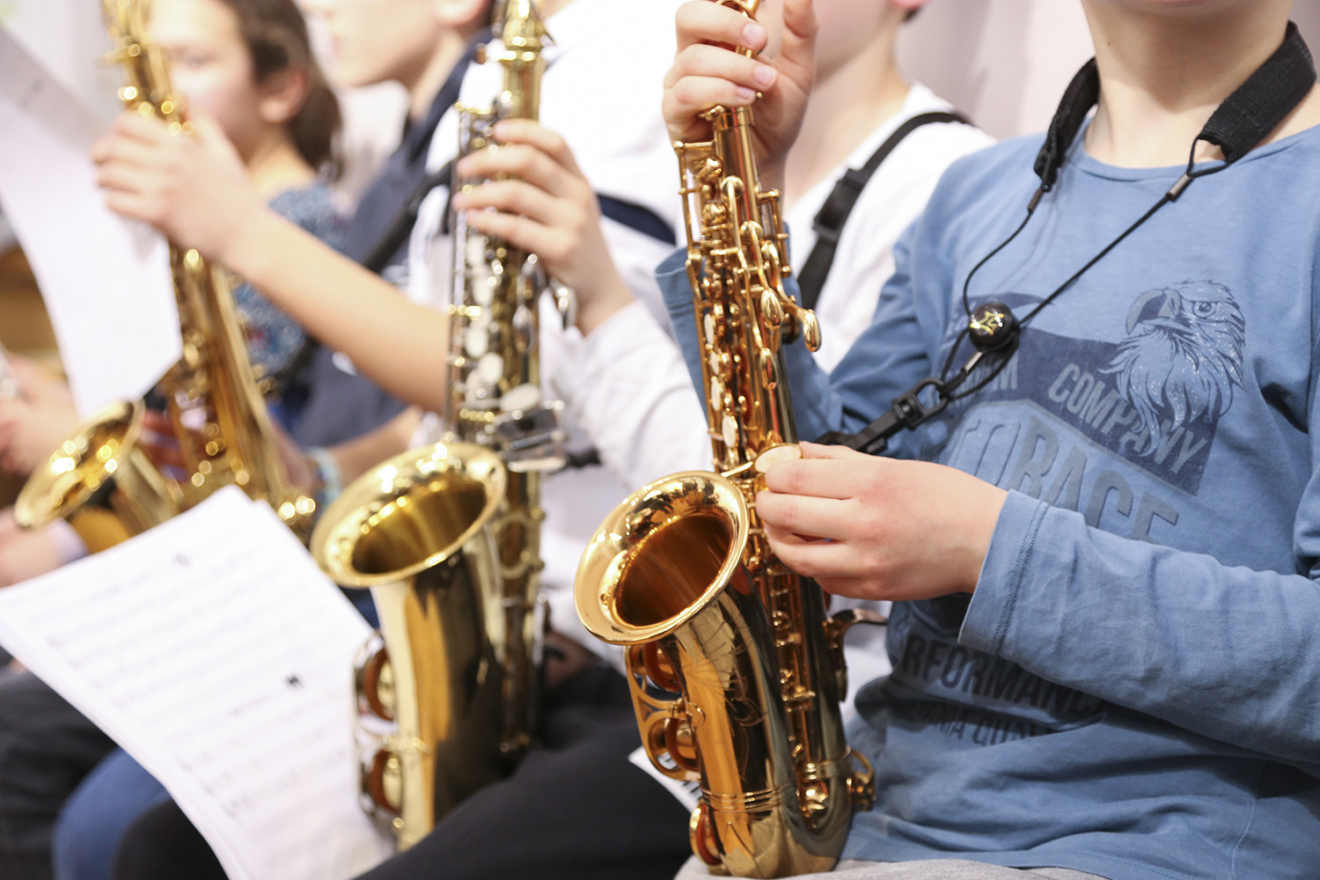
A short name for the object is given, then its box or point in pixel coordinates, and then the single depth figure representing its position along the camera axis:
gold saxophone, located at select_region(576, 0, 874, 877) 1.99
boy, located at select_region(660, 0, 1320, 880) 1.92
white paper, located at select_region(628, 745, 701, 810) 2.10
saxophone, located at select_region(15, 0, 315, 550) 2.41
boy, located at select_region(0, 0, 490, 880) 2.25
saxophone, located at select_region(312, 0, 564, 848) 2.16
